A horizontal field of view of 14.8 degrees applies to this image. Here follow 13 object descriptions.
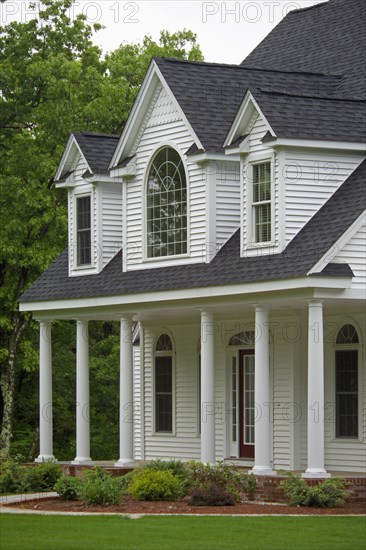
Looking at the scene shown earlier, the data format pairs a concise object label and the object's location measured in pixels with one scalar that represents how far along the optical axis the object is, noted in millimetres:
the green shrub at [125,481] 27606
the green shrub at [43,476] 29625
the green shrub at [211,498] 25281
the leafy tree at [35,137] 41281
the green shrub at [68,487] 26797
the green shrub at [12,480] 29500
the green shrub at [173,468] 26942
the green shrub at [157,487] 26062
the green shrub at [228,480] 26250
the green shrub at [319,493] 24734
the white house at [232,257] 27016
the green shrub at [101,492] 25547
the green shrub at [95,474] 26656
